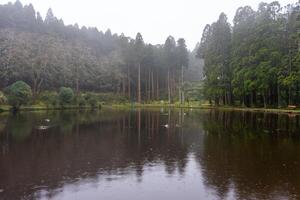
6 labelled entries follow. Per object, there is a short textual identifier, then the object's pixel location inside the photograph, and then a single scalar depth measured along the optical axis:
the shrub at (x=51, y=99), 57.17
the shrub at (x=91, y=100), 63.09
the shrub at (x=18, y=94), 48.47
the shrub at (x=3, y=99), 48.03
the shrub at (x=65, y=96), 56.56
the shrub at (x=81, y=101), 61.97
